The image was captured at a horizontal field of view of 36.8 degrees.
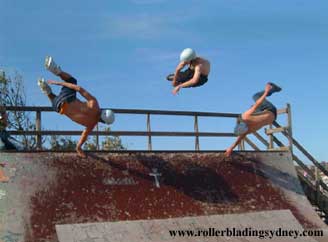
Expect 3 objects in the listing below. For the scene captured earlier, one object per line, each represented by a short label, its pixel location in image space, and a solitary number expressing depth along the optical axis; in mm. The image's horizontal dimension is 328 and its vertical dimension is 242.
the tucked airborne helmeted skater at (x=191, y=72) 8469
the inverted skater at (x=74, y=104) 9008
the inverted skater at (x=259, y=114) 10586
